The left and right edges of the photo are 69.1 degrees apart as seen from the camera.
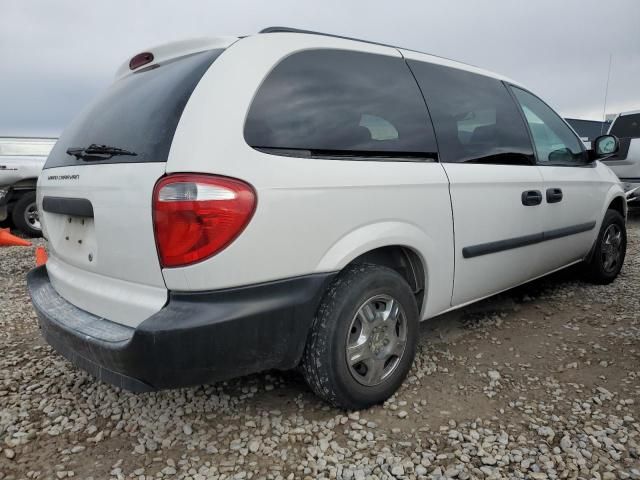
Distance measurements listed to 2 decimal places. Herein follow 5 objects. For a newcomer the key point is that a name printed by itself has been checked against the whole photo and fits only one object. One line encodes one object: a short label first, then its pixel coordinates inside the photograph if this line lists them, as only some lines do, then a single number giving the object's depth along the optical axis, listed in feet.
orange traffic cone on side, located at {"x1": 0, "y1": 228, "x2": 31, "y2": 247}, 21.74
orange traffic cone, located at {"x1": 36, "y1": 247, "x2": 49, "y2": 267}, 9.05
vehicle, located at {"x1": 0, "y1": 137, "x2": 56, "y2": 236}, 24.81
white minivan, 5.35
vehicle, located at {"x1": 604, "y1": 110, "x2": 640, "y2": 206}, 24.53
